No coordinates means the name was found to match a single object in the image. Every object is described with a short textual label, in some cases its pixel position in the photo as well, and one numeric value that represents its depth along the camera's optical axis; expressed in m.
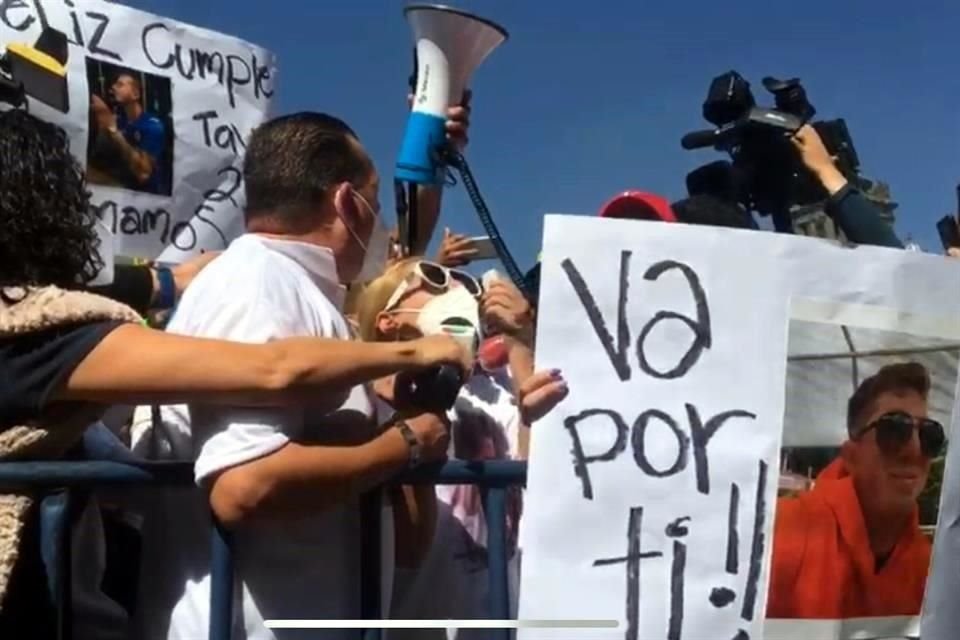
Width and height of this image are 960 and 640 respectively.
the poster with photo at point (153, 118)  3.14
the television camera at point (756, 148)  2.62
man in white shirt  2.02
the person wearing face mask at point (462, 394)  2.40
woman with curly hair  1.94
